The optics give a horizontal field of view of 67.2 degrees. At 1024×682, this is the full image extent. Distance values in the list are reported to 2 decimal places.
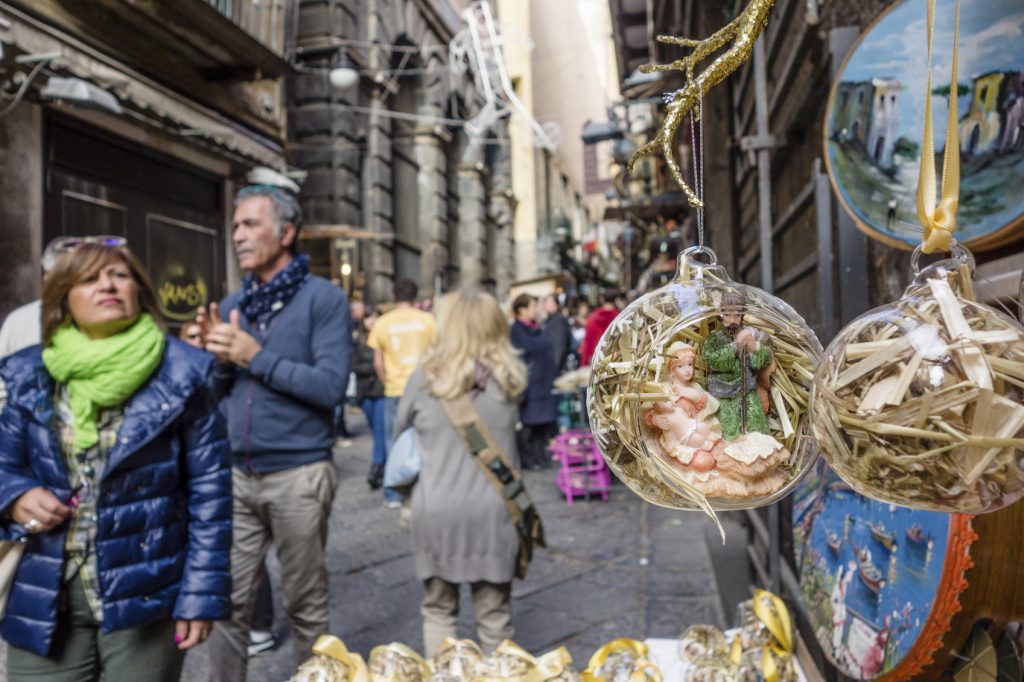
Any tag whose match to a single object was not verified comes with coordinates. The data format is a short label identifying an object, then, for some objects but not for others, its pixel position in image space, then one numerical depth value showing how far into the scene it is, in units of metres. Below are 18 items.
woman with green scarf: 1.88
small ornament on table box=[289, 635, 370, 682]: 1.58
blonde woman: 2.77
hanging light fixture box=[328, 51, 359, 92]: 11.31
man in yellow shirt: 5.95
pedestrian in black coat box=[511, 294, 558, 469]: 7.77
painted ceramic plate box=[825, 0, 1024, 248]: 1.17
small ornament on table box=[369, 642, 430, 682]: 1.63
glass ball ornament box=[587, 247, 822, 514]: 0.79
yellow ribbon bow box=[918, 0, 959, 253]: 0.70
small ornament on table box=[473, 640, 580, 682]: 1.52
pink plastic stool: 6.48
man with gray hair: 2.60
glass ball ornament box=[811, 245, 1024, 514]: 0.63
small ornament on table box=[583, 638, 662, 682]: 1.56
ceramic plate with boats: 1.15
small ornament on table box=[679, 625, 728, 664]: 1.73
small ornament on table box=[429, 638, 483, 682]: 1.60
